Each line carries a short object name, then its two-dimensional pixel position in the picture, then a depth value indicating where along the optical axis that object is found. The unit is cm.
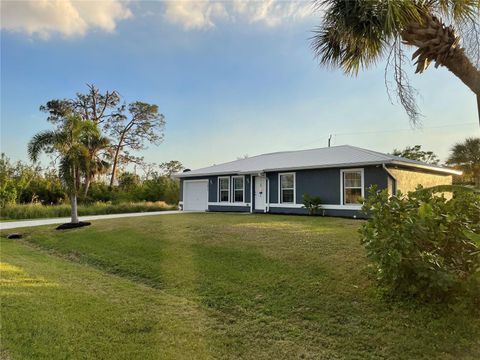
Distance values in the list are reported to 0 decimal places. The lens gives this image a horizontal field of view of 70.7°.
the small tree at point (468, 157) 2383
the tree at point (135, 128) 3794
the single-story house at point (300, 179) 1511
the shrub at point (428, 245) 432
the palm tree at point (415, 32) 578
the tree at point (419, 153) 3528
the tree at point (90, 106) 3550
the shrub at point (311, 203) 1636
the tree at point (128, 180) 3500
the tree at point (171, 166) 4434
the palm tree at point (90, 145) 1609
